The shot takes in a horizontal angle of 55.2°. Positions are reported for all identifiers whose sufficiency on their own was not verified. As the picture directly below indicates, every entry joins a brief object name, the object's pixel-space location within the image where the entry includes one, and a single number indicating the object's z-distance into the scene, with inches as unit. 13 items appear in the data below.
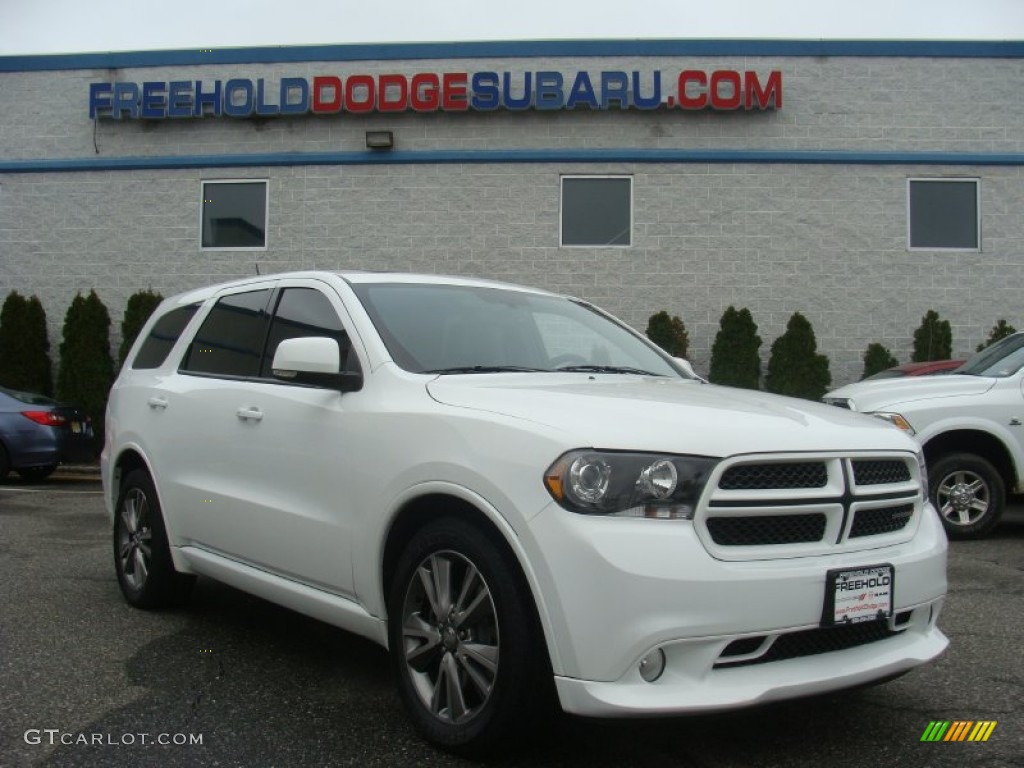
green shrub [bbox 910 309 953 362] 549.0
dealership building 570.6
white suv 110.7
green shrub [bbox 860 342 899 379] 552.1
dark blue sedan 472.1
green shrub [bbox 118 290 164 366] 584.4
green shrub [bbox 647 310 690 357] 551.2
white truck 308.8
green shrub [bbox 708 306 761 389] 553.0
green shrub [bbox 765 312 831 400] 549.3
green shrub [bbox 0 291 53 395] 597.9
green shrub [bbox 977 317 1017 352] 543.2
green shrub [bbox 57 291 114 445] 592.4
